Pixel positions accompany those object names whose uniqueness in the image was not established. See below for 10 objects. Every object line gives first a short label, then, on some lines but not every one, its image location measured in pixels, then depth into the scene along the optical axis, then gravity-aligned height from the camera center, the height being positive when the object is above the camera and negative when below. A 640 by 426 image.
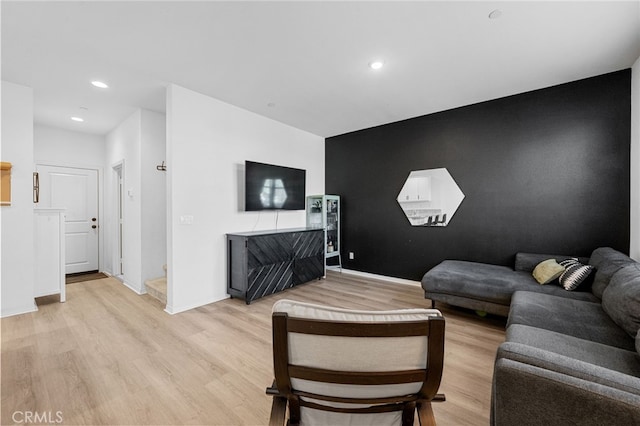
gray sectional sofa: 0.89 -0.72
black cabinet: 3.43 -0.73
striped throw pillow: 2.48 -0.63
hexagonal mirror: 3.96 +0.22
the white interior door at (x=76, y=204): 4.62 +0.12
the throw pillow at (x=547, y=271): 2.66 -0.63
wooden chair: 0.73 -0.42
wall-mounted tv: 3.83 +0.39
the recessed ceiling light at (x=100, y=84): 3.09 +1.53
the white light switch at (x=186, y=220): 3.21 -0.11
